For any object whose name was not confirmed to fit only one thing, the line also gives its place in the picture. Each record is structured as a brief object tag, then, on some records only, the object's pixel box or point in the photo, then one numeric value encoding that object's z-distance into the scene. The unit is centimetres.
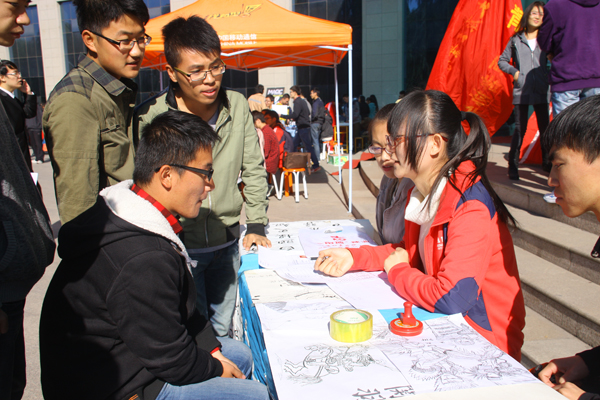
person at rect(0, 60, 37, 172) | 320
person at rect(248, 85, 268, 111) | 782
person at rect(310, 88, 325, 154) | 1078
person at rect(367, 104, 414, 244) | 200
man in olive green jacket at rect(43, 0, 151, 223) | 157
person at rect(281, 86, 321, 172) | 1013
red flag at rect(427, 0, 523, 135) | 445
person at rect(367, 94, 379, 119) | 1367
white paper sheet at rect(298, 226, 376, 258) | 210
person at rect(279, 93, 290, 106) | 1203
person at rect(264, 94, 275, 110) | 1148
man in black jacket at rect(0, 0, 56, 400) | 120
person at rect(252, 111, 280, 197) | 676
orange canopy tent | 583
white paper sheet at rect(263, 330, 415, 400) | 99
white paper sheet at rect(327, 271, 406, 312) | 146
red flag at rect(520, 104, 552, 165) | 530
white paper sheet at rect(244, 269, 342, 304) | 155
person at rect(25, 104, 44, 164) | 1205
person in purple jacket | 341
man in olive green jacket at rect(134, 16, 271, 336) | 197
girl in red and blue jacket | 139
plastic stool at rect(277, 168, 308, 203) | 688
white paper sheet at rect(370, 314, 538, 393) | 102
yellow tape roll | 119
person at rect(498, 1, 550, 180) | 412
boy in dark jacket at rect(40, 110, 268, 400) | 122
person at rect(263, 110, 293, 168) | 766
